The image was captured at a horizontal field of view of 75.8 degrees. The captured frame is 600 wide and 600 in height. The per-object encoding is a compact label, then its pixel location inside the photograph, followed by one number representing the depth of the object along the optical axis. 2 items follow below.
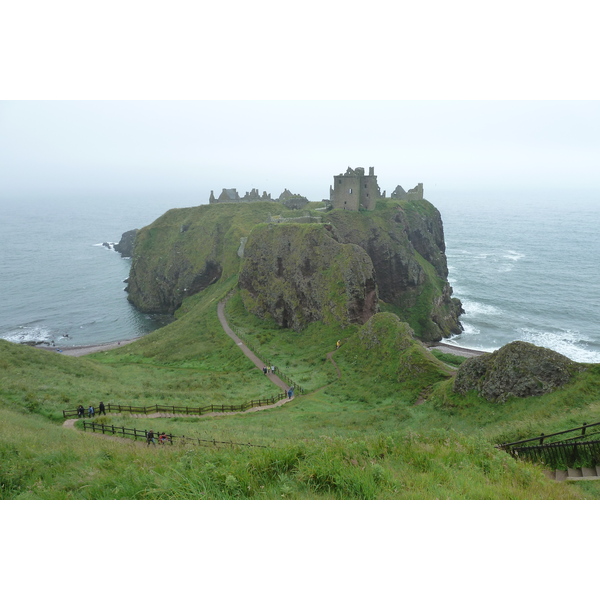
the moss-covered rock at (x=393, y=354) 32.44
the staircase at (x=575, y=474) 11.37
